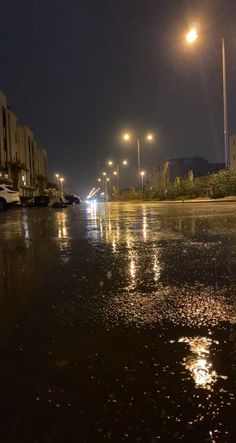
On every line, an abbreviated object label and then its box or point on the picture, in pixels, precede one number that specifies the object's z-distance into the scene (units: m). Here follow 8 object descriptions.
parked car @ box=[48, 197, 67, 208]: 48.41
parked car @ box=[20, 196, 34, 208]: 52.77
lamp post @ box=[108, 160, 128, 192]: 89.50
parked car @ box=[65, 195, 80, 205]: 64.44
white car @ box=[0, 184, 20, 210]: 30.66
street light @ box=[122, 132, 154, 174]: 59.03
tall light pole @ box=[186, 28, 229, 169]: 32.81
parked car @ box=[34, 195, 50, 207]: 53.23
